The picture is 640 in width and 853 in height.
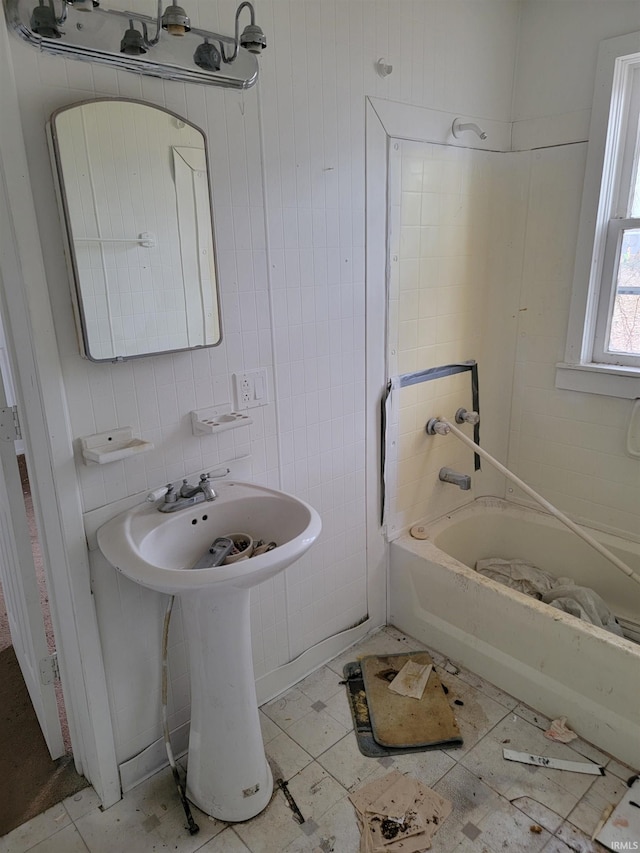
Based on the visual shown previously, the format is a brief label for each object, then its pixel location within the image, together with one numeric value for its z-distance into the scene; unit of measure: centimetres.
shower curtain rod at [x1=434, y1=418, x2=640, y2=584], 209
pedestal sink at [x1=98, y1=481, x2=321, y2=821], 142
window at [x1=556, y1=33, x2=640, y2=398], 207
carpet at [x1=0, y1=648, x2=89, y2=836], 161
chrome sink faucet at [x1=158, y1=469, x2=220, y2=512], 152
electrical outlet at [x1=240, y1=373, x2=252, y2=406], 170
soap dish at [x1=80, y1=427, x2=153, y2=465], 137
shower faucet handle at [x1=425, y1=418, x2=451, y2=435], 232
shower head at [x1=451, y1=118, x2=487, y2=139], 208
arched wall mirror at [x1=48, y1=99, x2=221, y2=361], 127
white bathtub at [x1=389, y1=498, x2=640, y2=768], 173
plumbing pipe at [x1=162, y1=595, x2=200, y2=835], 154
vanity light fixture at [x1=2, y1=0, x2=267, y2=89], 115
